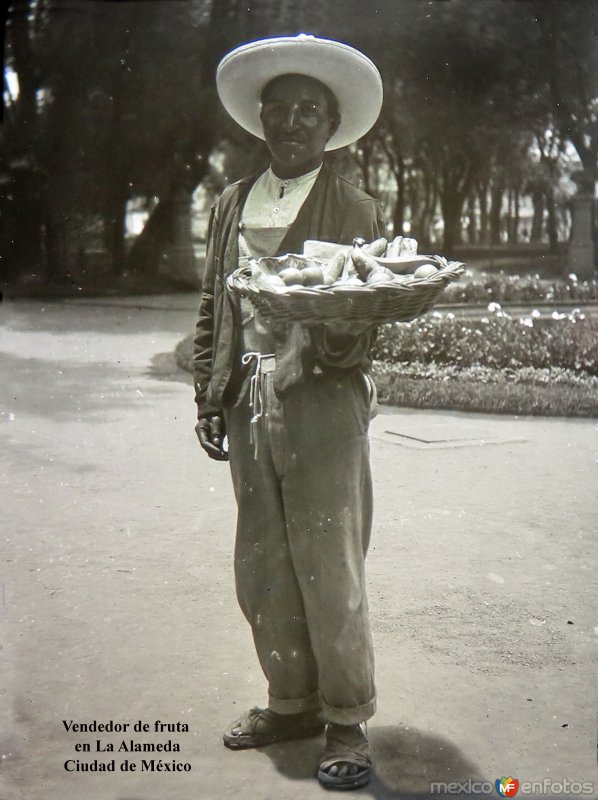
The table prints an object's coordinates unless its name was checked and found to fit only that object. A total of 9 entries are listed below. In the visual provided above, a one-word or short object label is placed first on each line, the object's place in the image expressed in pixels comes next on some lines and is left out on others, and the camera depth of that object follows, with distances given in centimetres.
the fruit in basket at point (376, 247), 264
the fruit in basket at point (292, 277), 254
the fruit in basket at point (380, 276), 245
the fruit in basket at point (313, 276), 257
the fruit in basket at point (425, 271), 249
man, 283
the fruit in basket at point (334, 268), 261
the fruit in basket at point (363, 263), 255
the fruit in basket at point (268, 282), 249
